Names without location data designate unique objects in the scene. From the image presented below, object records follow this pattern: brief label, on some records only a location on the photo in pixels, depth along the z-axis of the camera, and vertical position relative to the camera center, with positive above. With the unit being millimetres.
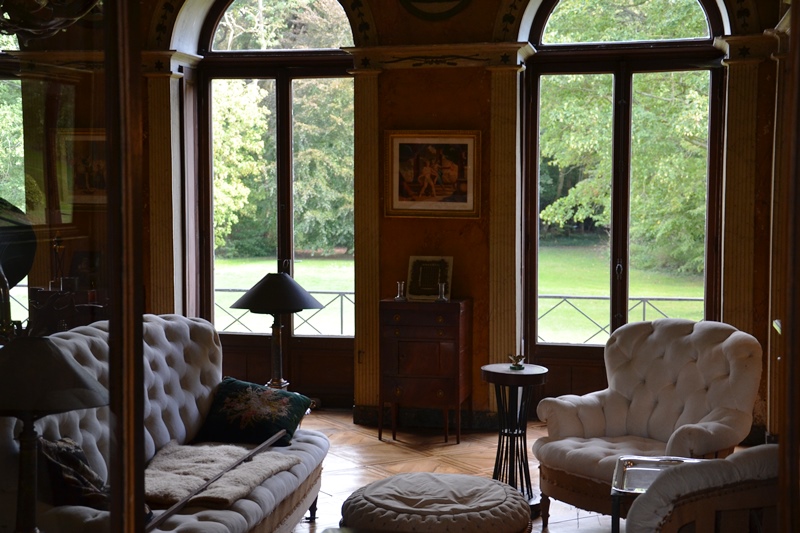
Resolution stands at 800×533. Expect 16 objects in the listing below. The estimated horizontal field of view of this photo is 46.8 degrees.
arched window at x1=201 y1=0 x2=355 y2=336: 7668 +583
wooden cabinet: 6676 -955
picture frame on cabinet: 6969 -413
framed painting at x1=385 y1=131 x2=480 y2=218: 7035 +368
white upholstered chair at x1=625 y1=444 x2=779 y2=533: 2062 -654
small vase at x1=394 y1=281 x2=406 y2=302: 6909 -531
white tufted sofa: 3592 -945
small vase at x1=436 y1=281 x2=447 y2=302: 6773 -532
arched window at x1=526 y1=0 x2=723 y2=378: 7020 +416
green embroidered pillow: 4570 -967
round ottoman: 3600 -1150
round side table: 5184 -1107
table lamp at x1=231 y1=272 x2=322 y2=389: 5207 -442
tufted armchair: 4457 -978
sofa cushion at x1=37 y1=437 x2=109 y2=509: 1586 -454
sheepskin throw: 3645 -1068
